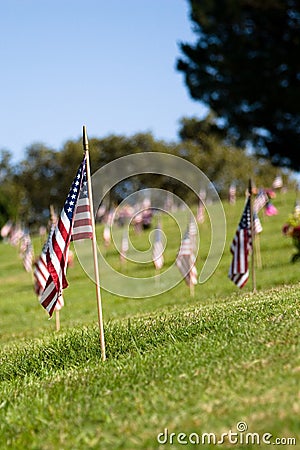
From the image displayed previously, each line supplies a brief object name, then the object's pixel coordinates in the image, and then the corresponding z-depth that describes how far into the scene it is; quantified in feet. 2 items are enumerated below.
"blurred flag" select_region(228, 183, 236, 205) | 155.89
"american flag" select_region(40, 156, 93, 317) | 28.66
